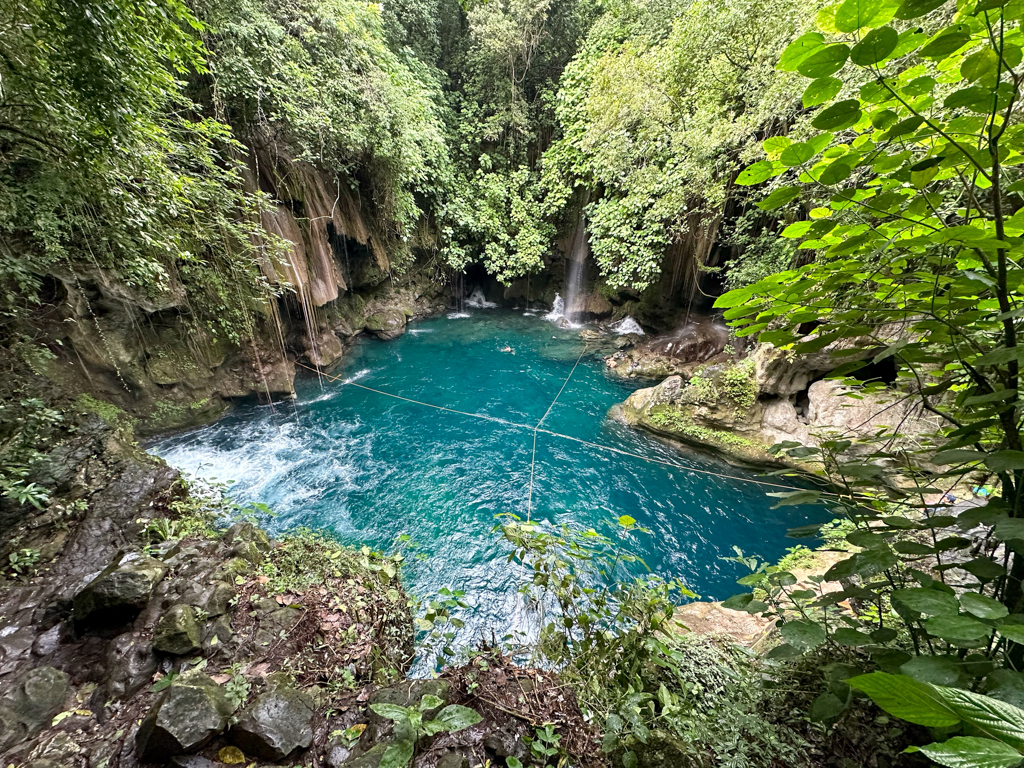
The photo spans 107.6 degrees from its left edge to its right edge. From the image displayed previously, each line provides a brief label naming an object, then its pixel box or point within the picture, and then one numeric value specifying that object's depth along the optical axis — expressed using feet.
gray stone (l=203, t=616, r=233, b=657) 7.75
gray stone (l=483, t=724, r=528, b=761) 5.11
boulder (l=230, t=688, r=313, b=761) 5.81
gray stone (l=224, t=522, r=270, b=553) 10.48
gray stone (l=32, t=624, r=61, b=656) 7.64
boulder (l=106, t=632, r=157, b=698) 7.04
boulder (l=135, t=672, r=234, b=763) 5.59
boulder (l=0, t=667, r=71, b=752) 6.08
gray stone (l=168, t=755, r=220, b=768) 5.55
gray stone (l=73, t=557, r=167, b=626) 7.98
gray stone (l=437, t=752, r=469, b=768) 4.84
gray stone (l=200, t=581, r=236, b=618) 8.28
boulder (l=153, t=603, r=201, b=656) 7.48
